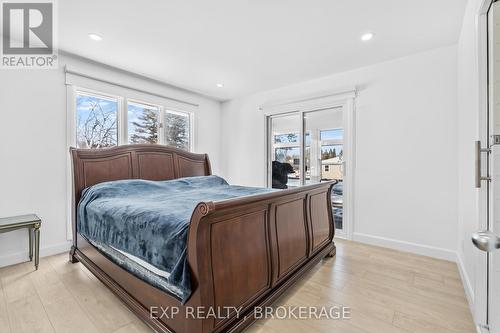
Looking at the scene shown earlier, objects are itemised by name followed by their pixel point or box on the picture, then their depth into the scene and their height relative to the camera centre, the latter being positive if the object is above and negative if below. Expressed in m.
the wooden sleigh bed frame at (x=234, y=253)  1.23 -0.63
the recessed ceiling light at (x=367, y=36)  2.44 +1.38
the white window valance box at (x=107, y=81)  2.89 +1.17
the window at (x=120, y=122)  3.15 +0.67
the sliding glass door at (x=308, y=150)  3.60 +0.27
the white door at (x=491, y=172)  1.26 -0.04
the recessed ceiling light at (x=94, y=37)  2.44 +1.37
